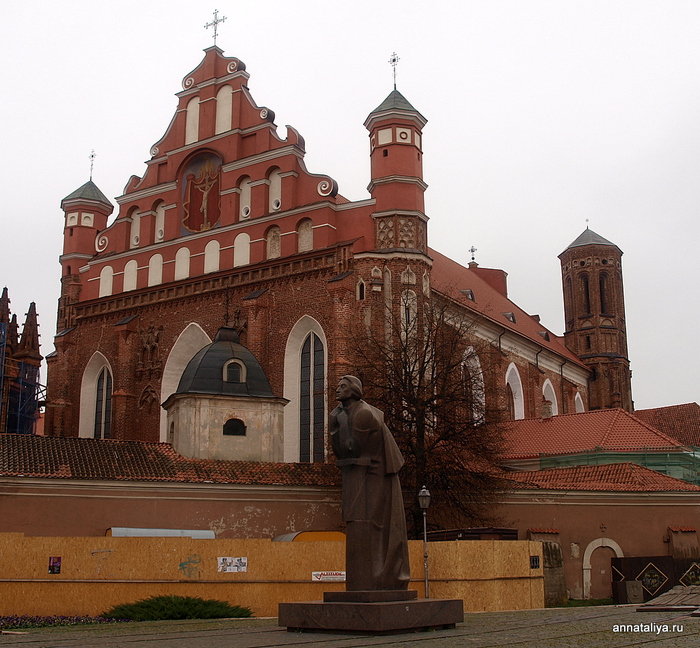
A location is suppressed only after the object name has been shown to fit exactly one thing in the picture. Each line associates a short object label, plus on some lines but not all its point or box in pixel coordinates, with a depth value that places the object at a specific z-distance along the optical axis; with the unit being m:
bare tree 26.28
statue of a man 12.27
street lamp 19.77
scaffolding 43.66
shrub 16.58
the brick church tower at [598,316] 55.12
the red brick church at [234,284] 30.45
